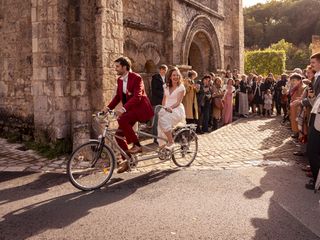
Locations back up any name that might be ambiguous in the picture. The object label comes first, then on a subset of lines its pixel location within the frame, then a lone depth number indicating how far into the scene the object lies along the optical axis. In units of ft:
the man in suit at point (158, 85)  28.40
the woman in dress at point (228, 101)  39.93
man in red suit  17.43
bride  19.39
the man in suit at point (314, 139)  15.11
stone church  23.04
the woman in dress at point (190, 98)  30.66
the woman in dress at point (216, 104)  35.58
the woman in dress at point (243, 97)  45.39
